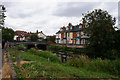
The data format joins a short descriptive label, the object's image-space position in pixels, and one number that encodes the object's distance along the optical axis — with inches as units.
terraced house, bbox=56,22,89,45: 1601.9
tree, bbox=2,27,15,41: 1809.1
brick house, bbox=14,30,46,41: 3287.6
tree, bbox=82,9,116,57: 813.9
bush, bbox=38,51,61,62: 587.2
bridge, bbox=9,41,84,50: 1305.6
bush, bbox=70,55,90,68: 413.5
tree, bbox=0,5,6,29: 806.2
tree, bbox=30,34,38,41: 2489.4
